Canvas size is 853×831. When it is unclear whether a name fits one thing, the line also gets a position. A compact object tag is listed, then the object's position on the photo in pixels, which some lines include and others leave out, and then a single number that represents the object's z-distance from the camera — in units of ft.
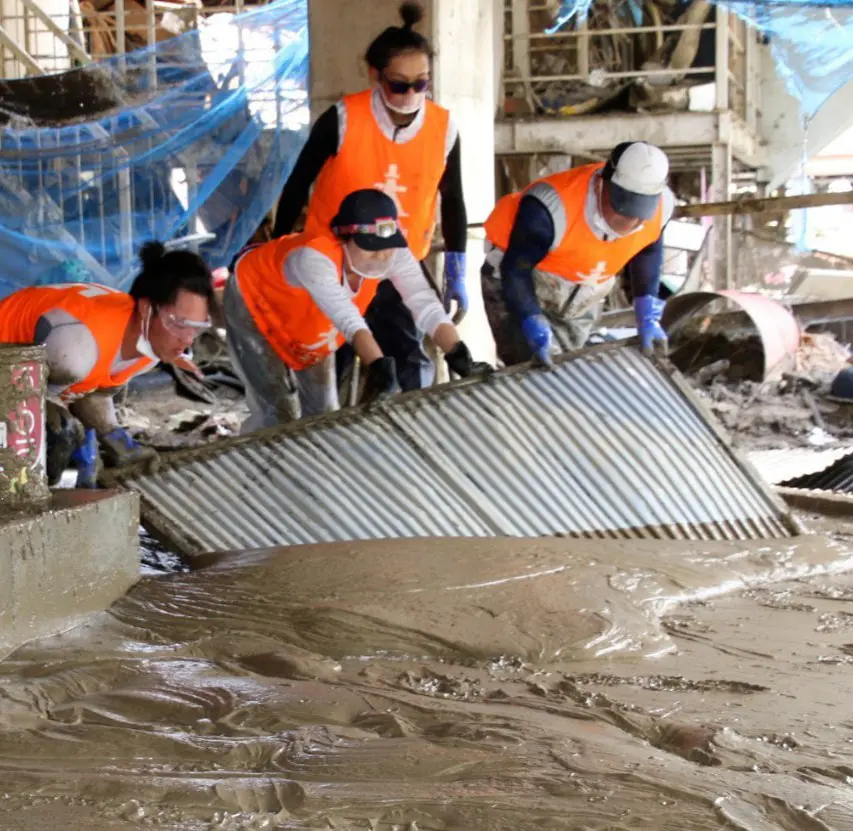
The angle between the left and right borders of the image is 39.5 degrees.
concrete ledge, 10.64
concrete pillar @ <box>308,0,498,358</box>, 23.48
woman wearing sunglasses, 18.01
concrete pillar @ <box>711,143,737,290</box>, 47.88
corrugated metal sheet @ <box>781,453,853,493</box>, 20.92
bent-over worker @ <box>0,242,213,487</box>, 14.14
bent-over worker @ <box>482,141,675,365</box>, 17.28
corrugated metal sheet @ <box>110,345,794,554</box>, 14.08
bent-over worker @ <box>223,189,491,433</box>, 16.21
